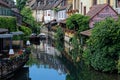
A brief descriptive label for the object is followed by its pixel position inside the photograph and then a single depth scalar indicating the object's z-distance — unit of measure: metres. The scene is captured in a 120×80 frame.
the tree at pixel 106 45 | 14.60
